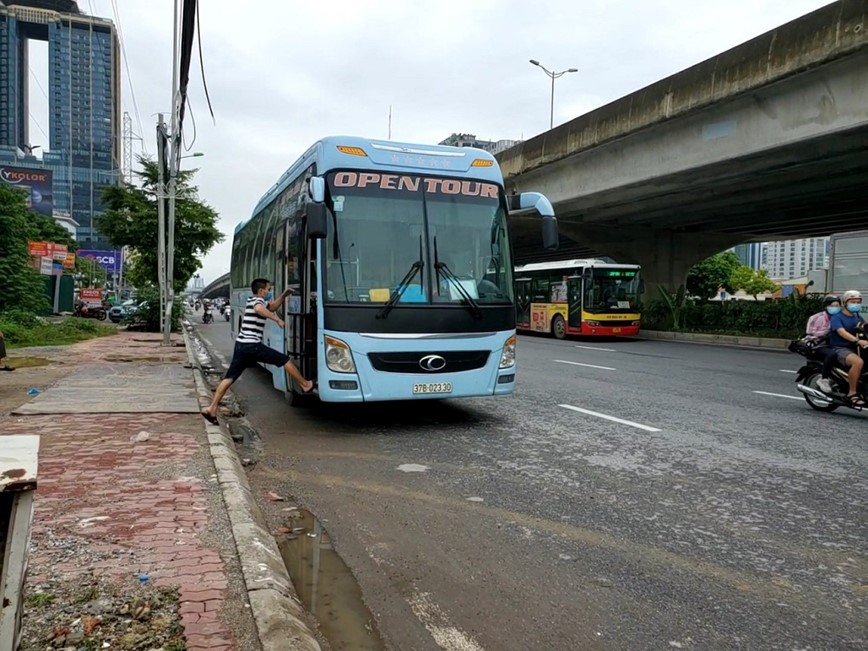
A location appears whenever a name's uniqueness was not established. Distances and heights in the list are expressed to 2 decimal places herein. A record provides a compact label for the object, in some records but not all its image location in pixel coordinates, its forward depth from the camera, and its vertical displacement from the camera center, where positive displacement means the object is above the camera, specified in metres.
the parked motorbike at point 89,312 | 40.94 -0.78
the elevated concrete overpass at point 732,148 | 13.83 +4.24
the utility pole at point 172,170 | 18.02 +3.46
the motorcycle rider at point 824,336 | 9.01 -0.29
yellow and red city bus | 24.83 +0.42
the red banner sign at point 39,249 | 33.19 +2.38
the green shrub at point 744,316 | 24.08 -0.13
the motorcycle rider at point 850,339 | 8.67 -0.30
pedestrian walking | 7.92 -0.53
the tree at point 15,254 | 21.48 +1.35
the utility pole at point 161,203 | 18.41 +2.80
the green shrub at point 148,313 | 26.61 -0.50
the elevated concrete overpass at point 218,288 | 89.03 +1.90
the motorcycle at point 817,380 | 8.82 -0.88
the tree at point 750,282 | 81.25 +3.80
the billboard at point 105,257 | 71.64 +4.36
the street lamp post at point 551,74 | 35.49 +12.59
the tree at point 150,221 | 28.73 +3.34
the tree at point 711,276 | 70.81 +3.82
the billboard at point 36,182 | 57.97 +9.75
